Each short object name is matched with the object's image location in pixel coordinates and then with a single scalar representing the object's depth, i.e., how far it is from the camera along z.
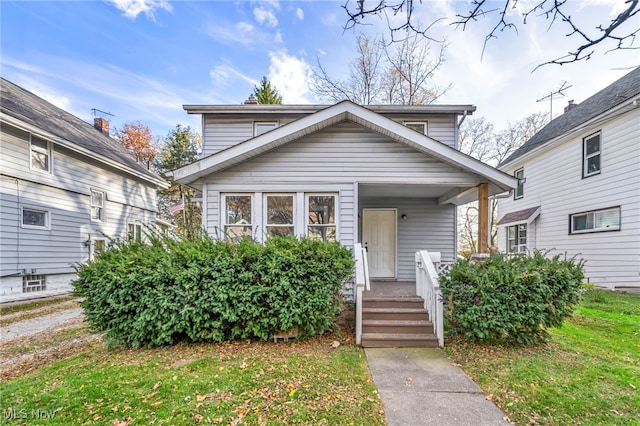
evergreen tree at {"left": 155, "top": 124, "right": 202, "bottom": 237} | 24.30
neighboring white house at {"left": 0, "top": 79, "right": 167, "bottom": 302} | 8.51
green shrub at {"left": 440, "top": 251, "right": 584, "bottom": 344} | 4.55
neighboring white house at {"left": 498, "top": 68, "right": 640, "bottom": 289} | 8.59
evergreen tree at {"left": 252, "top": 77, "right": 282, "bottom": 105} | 23.72
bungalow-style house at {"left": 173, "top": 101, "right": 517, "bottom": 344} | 6.19
